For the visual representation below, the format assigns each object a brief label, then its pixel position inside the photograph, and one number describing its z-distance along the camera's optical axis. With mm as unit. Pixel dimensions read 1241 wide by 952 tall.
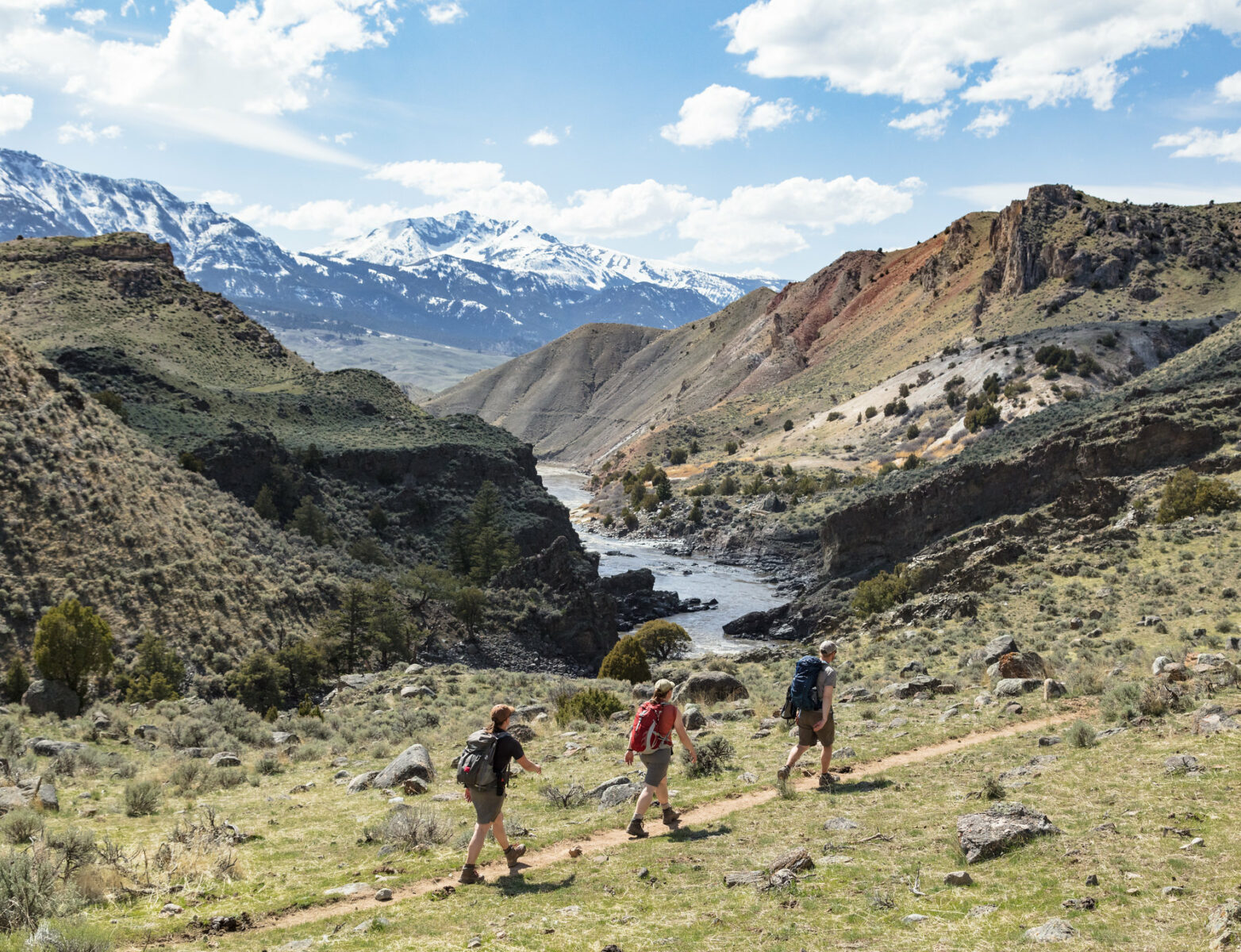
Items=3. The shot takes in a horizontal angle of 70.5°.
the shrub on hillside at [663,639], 50312
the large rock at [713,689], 23047
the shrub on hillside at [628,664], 35875
